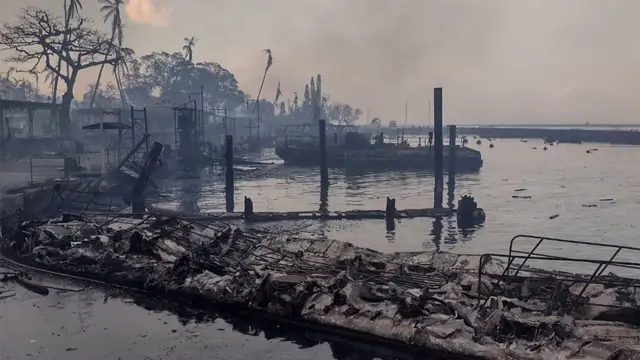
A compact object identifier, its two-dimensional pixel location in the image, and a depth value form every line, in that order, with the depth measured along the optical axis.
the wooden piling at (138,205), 26.55
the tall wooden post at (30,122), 41.94
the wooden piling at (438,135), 32.19
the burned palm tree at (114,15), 55.05
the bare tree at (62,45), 40.72
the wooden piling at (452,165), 38.14
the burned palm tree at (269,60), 84.12
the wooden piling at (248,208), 23.25
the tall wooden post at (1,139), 35.97
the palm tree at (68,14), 43.41
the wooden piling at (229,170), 31.19
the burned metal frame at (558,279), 9.87
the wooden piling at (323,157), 37.88
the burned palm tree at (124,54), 51.00
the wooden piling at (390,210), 23.86
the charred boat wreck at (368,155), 51.62
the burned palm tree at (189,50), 82.86
